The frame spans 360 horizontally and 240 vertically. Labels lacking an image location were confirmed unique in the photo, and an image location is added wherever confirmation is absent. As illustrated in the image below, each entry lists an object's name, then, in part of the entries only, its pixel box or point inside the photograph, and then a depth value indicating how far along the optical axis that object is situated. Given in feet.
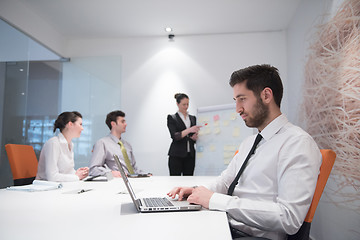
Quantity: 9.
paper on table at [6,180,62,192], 5.53
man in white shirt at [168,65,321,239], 3.32
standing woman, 13.30
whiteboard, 14.10
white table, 2.59
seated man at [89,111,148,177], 9.71
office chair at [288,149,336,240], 3.58
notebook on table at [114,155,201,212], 3.50
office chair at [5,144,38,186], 7.48
